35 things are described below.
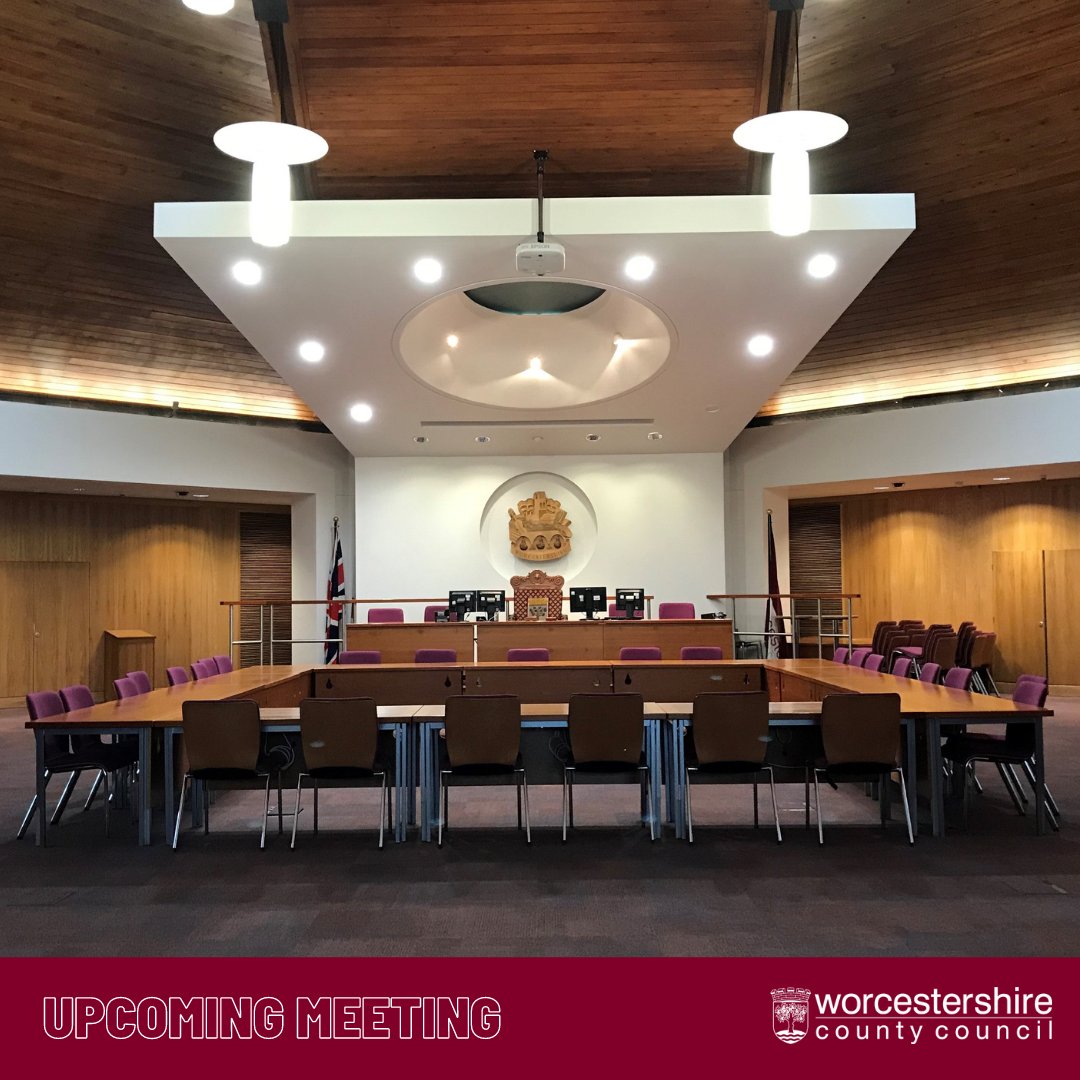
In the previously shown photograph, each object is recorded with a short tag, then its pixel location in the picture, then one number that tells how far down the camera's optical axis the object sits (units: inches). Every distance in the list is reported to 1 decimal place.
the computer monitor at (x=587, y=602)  439.8
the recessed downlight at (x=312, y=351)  380.0
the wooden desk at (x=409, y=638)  439.8
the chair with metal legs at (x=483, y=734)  215.9
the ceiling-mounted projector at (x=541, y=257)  276.4
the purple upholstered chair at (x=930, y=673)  289.9
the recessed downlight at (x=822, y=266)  300.5
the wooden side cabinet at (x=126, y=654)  540.1
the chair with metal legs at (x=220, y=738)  213.8
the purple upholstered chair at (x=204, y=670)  330.0
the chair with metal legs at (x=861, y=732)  211.6
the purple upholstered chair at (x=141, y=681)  298.2
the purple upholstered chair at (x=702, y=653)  383.2
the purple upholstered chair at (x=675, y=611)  500.4
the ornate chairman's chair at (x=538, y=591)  472.7
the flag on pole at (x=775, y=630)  529.3
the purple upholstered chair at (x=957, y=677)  280.8
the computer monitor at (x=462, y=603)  448.1
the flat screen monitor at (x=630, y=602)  448.5
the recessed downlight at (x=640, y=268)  303.7
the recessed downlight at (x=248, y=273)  299.3
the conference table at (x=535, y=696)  217.2
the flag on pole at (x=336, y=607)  556.7
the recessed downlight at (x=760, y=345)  379.2
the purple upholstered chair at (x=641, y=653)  386.9
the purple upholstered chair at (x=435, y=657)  389.4
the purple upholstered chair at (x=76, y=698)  257.4
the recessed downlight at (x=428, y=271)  304.7
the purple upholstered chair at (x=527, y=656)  378.3
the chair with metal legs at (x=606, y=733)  218.2
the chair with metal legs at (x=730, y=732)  215.5
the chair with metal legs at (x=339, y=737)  213.9
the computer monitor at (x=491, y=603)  449.1
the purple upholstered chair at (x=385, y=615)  532.3
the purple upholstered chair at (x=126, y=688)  282.2
